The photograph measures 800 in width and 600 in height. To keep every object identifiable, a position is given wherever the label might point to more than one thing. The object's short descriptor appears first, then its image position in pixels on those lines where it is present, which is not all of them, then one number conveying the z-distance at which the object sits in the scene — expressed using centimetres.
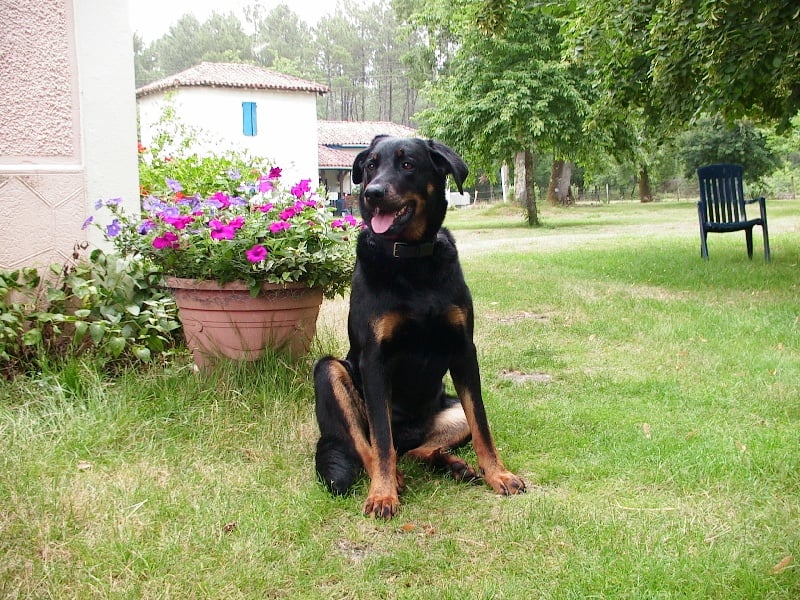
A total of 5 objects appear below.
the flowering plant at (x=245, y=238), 384
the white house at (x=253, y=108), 3591
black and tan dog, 298
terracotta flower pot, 388
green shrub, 388
